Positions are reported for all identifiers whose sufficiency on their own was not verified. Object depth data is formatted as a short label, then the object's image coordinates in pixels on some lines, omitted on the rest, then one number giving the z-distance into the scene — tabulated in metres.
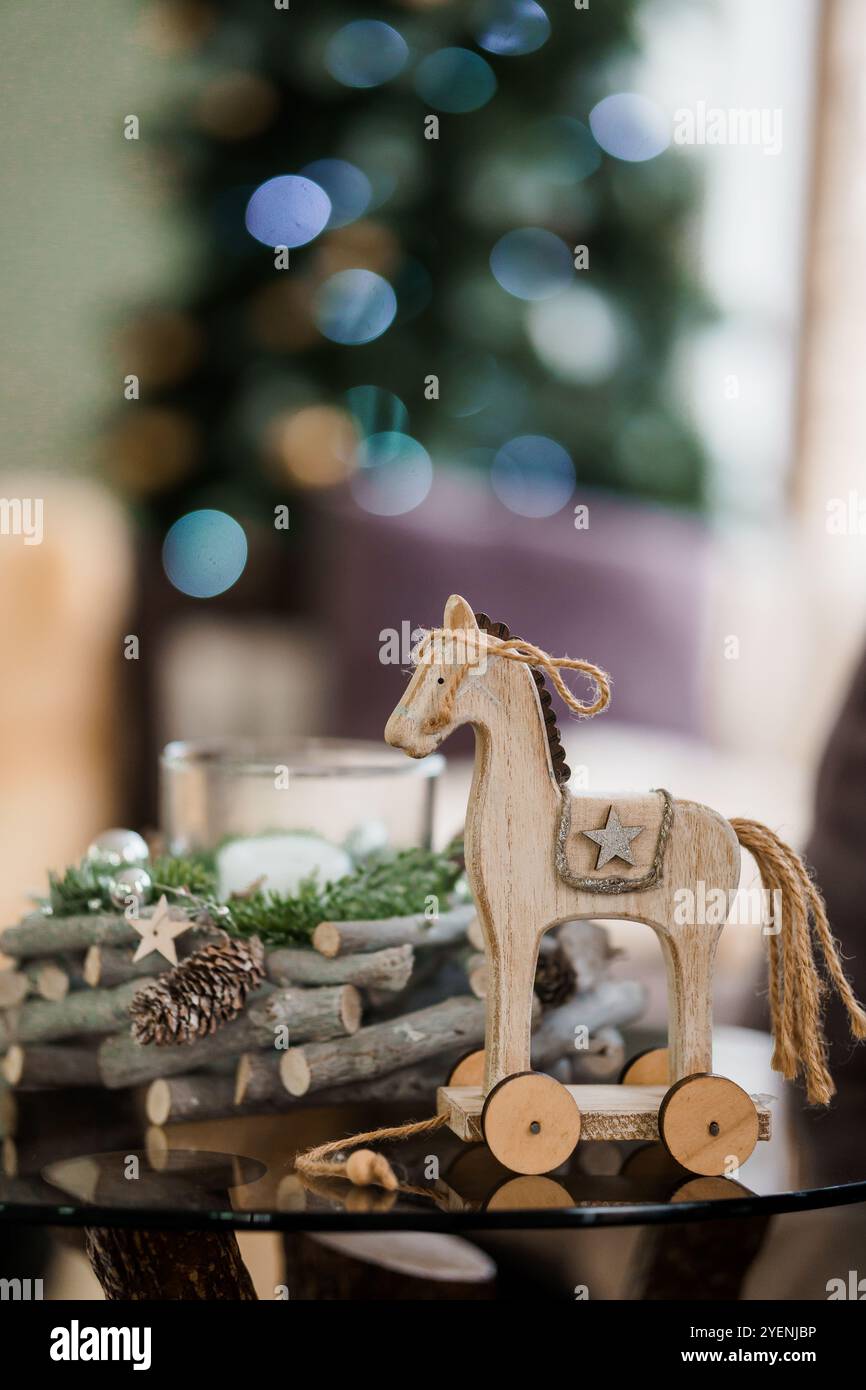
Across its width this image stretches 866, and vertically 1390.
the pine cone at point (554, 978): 0.90
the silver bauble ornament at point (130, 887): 0.91
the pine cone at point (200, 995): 0.81
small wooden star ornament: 0.86
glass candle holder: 0.97
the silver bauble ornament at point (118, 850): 0.97
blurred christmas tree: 2.23
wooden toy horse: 0.75
